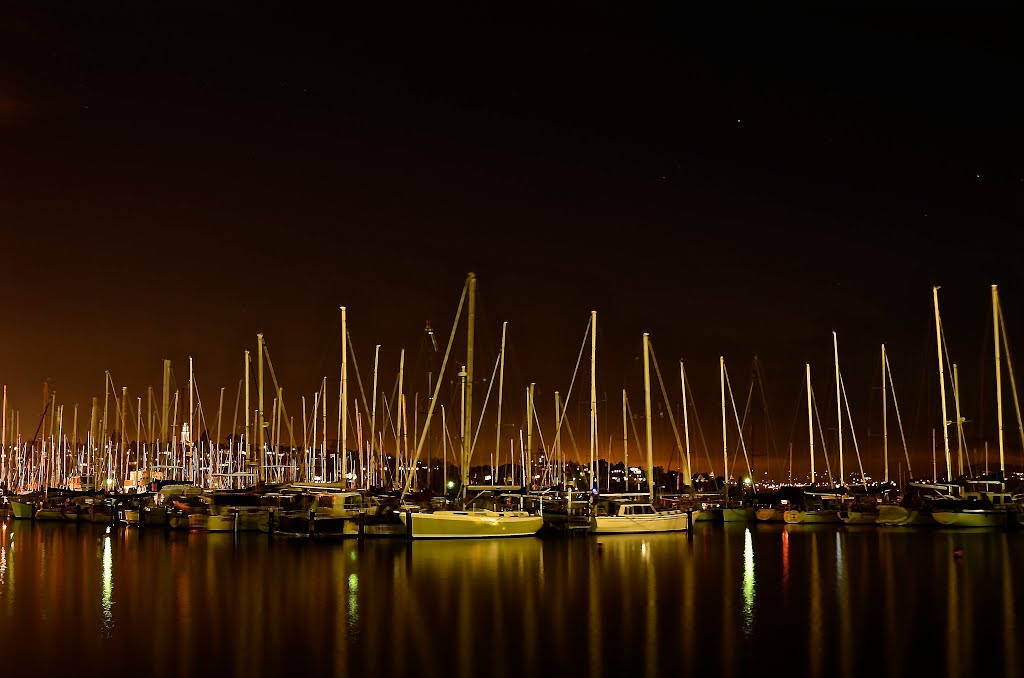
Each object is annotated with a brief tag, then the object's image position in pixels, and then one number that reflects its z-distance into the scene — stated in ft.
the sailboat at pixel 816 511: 243.40
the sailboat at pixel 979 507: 203.92
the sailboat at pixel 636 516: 191.52
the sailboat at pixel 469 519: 169.99
